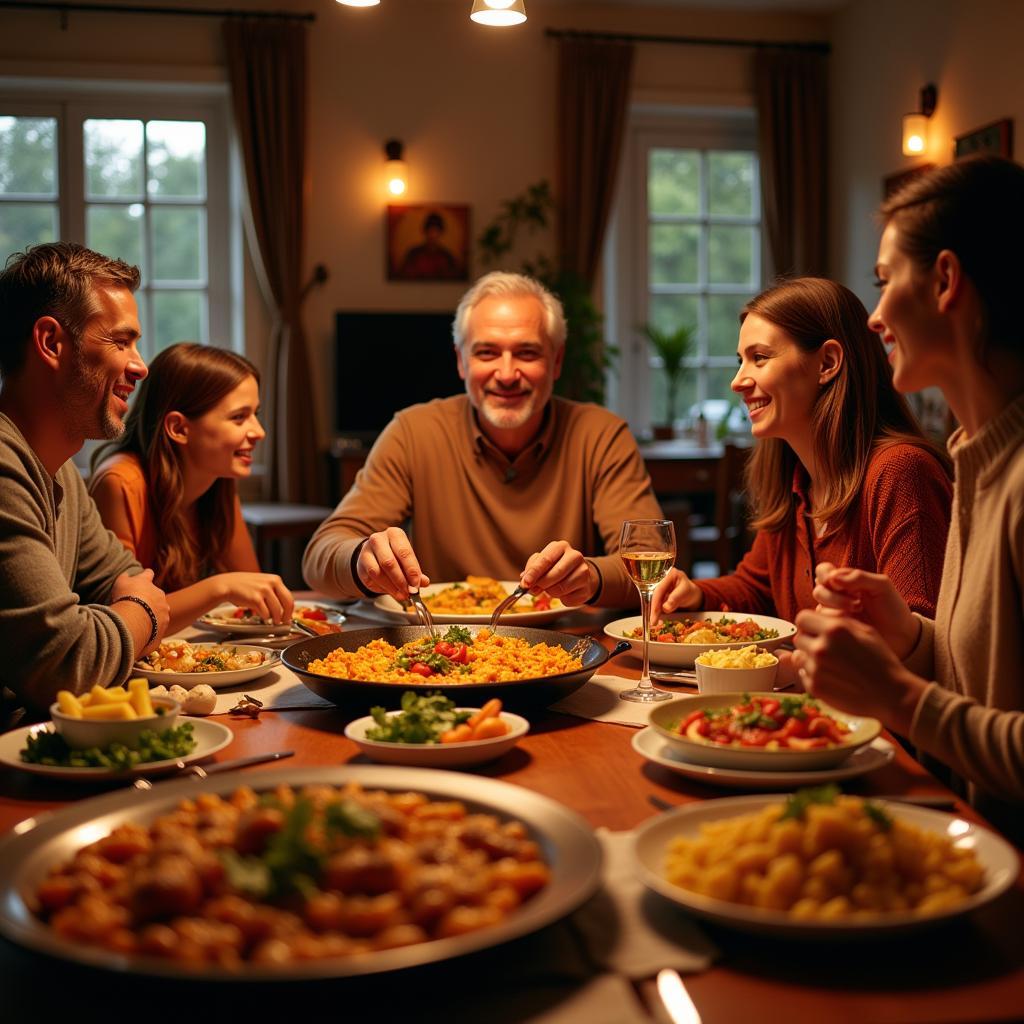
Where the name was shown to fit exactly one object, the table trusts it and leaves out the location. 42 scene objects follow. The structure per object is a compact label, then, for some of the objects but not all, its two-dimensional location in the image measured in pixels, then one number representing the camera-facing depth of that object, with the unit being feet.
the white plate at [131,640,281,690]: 5.49
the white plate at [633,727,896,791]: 4.00
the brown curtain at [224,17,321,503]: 20.06
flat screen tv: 20.89
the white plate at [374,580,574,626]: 6.86
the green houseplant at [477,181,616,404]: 20.85
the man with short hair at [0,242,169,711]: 5.00
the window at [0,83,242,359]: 20.52
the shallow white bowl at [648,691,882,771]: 4.04
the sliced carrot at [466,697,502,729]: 4.40
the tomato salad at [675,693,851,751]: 4.22
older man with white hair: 9.45
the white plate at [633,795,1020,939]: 2.78
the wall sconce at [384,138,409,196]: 20.65
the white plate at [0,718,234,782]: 4.09
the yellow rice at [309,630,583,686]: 5.14
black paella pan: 4.90
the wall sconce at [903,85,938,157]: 18.48
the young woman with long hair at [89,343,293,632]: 8.63
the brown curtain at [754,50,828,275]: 22.17
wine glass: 5.51
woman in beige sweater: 4.07
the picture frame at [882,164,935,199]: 19.00
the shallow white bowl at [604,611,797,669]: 5.86
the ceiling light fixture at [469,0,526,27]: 8.00
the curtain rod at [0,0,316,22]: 19.65
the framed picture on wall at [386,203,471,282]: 21.11
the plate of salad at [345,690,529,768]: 4.23
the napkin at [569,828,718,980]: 2.87
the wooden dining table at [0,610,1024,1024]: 2.61
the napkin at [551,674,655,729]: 5.18
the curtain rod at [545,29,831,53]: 21.11
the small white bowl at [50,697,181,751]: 4.20
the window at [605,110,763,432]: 22.75
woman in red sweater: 6.52
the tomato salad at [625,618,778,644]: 6.05
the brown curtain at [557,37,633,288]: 21.22
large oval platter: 2.44
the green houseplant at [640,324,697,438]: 21.95
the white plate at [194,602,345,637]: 6.86
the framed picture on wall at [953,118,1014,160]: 16.46
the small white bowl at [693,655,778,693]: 5.09
